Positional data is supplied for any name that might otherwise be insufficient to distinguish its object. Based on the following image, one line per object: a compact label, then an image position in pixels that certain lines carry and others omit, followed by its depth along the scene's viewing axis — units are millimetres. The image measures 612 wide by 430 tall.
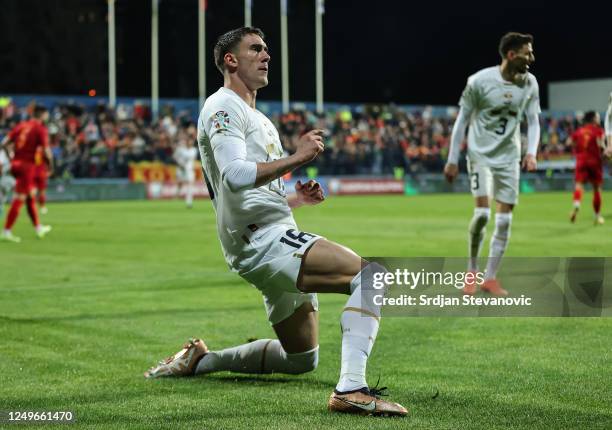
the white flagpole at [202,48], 42594
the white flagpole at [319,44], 45812
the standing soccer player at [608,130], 11625
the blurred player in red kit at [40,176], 21984
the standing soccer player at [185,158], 32203
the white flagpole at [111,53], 40562
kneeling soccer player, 4914
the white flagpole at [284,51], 44781
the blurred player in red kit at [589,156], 22438
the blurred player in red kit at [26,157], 18375
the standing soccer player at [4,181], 24352
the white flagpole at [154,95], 41812
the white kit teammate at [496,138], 10039
